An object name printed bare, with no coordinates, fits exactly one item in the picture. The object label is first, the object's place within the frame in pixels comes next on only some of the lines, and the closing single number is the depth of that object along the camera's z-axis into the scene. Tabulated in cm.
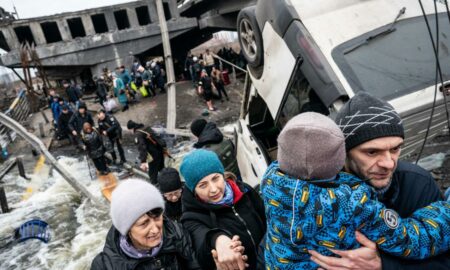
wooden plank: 739
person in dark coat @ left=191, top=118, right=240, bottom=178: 395
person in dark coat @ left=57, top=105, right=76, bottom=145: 1105
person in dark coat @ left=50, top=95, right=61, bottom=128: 1166
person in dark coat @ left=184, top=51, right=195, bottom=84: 1625
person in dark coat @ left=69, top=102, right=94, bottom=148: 939
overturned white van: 274
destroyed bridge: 2169
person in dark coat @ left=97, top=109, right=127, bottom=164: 895
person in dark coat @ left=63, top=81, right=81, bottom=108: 1495
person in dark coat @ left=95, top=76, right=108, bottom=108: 1488
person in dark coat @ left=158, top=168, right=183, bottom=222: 314
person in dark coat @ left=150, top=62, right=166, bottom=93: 1667
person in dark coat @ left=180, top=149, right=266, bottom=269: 199
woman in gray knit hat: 175
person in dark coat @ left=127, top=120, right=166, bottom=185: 592
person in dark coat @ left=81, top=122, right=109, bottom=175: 809
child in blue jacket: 111
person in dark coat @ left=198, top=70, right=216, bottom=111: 1294
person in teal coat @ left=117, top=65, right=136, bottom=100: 1553
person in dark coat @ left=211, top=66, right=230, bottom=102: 1389
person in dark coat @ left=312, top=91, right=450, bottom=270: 130
